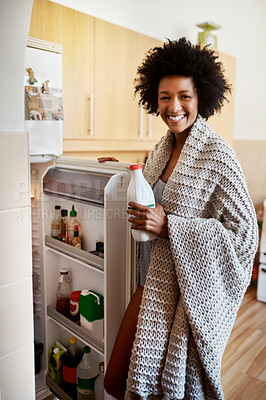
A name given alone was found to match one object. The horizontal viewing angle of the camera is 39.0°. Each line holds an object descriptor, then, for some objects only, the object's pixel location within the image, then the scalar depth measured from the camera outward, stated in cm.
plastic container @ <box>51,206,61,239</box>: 183
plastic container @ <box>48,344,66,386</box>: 183
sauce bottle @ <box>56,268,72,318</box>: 185
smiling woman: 115
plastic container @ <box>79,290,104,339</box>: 162
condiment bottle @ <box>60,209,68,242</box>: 180
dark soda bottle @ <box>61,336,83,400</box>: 177
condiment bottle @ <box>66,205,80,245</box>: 175
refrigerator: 146
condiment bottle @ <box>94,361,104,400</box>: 167
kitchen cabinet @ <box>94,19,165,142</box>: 206
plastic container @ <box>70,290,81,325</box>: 176
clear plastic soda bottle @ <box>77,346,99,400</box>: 169
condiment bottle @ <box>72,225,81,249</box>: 172
